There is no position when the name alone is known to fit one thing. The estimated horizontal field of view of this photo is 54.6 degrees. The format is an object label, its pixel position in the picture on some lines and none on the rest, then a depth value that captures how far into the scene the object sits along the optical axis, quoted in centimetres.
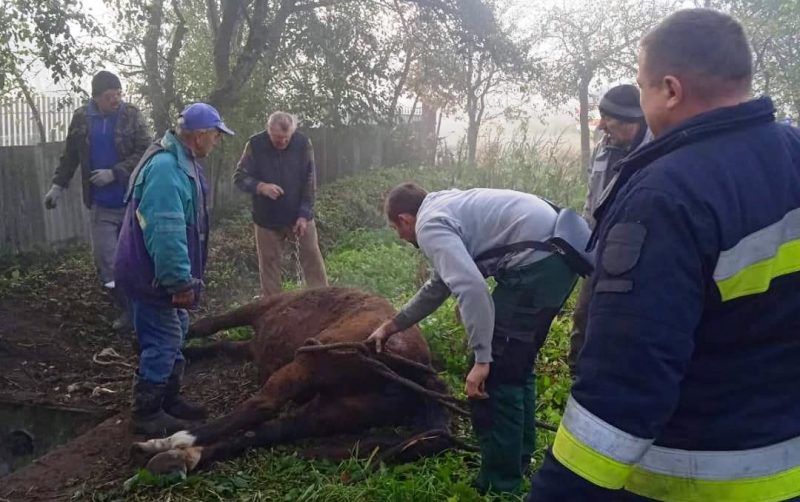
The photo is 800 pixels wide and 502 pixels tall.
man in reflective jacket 156
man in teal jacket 426
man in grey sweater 343
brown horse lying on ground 413
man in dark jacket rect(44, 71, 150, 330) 660
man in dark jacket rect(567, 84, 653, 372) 457
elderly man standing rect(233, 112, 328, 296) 698
